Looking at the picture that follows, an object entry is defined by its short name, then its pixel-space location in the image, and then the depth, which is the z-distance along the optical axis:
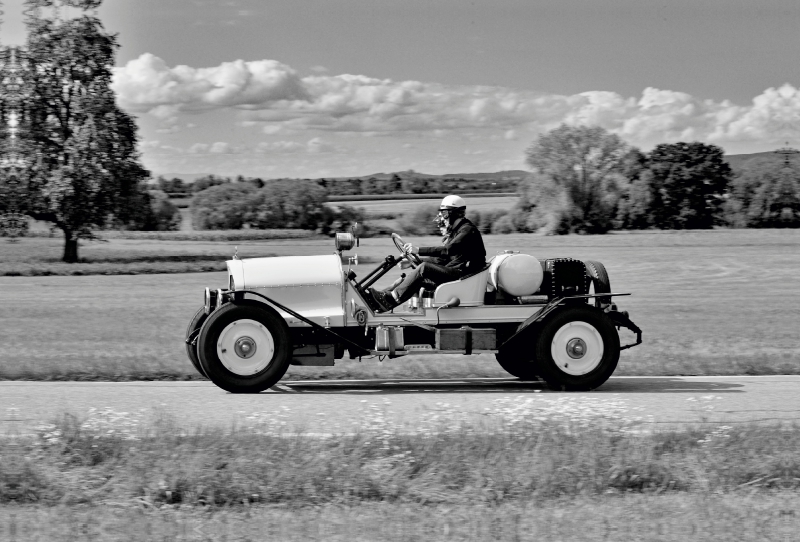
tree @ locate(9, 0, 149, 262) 40.41
